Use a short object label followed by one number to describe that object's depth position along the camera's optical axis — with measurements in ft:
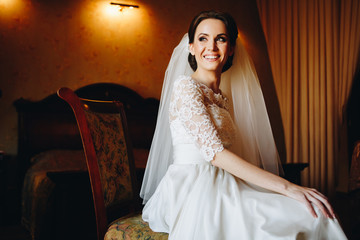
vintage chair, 4.99
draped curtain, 13.29
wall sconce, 15.49
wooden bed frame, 13.46
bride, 3.70
